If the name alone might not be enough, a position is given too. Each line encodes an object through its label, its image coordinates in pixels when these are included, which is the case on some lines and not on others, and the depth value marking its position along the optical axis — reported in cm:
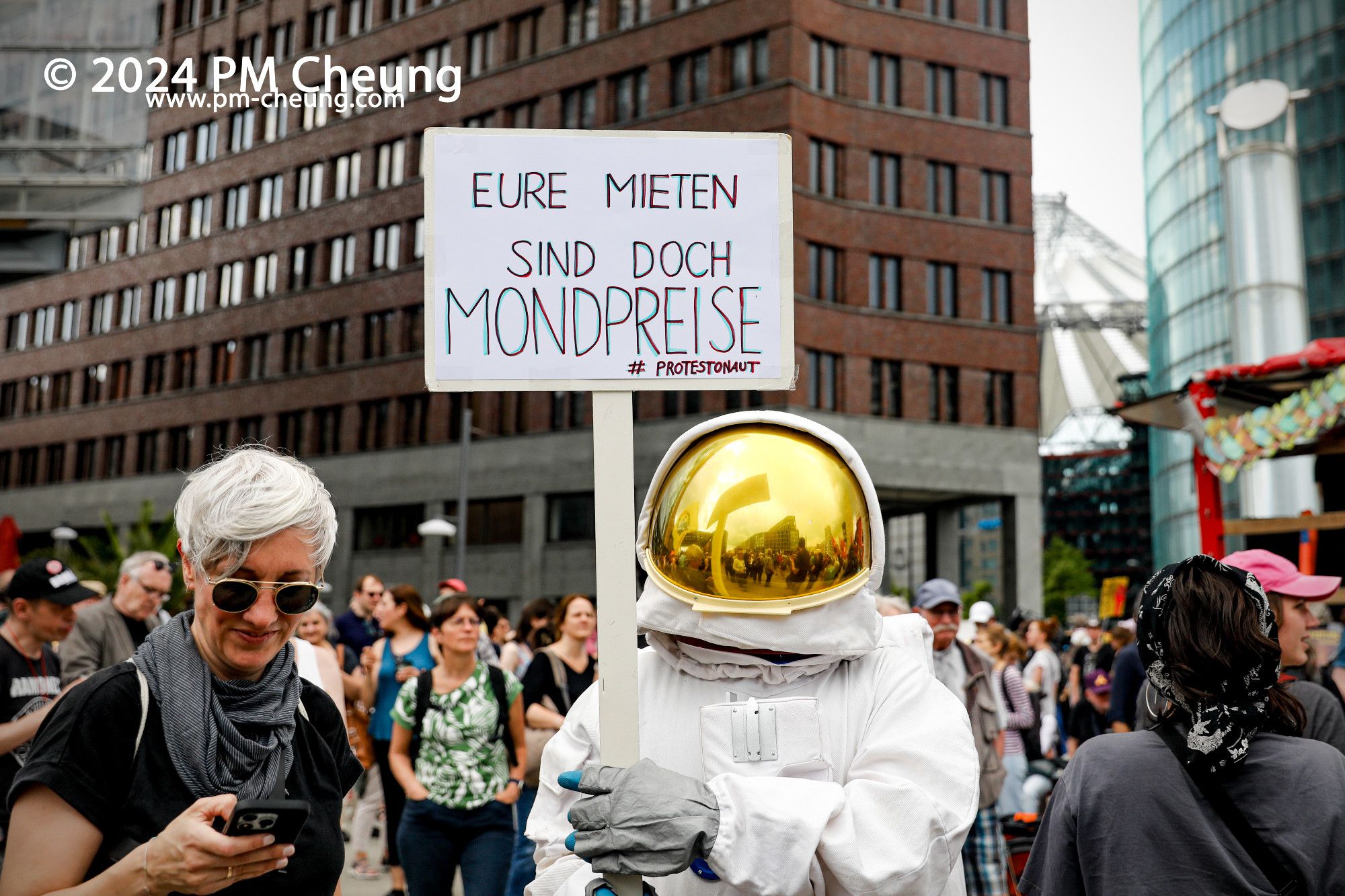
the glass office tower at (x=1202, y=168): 4797
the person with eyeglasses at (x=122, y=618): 583
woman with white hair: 198
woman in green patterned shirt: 538
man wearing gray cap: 668
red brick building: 3256
